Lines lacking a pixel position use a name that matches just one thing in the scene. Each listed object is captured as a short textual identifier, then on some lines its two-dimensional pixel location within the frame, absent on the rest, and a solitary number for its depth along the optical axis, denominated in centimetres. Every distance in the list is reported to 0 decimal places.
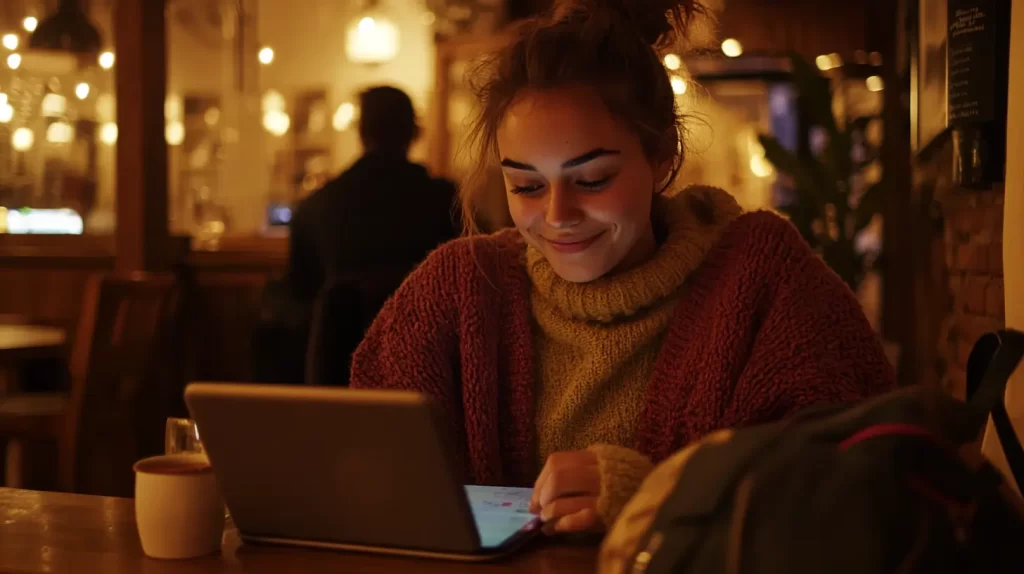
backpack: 58
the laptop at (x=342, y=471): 78
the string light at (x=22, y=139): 448
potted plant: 330
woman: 114
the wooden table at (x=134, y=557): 83
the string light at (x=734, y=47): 518
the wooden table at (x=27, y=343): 281
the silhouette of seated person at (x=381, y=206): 292
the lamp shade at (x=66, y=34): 430
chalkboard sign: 141
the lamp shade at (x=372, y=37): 511
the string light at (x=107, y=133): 636
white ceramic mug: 86
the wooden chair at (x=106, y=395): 290
